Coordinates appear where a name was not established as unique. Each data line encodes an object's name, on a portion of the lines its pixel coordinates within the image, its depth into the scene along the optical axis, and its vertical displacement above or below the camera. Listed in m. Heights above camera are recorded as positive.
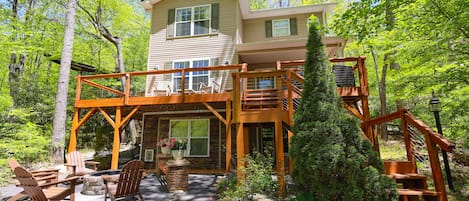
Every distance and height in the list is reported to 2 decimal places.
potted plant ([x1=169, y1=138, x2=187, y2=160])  6.53 -0.40
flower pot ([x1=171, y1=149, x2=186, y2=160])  6.52 -0.52
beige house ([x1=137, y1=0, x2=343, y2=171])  9.73 +3.36
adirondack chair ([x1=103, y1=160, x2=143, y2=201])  4.32 -0.84
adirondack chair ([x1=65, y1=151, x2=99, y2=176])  6.20 -0.72
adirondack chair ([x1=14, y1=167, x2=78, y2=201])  3.91 -0.81
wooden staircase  3.57 -0.77
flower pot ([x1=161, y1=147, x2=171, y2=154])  6.96 -0.46
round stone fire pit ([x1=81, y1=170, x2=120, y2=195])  5.57 -1.10
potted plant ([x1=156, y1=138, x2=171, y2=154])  6.76 -0.35
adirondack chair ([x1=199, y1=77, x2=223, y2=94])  9.10 +1.81
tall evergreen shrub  3.43 -0.24
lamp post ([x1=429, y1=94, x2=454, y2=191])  5.51 +0.47
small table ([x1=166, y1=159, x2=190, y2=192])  5.89 -0.98
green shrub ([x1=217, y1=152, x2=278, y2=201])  4.73 -0.96
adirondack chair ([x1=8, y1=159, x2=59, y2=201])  4.97 -0.85
